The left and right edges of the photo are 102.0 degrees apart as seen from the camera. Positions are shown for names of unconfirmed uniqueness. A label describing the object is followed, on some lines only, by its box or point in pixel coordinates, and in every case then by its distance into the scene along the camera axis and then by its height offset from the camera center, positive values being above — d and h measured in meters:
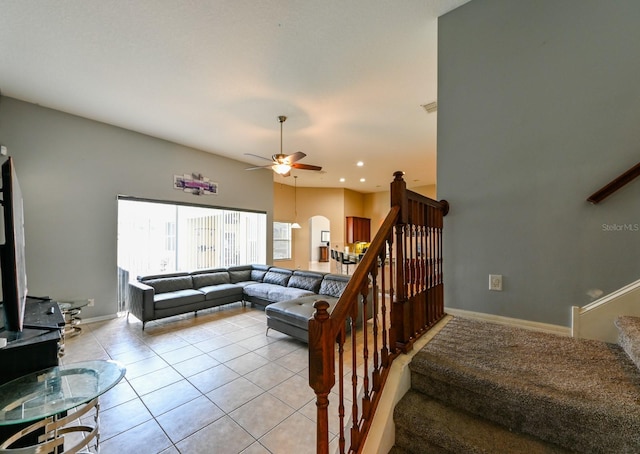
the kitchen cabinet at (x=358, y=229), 9.87 +0.13
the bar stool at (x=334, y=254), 7.50 -0.65
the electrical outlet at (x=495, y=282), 1.88 -0.37
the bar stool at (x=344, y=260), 7.25 -0.79
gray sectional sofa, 3.49 -1.03
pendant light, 9.38 +1.08
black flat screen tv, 1.29 -0.13
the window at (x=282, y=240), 9.03 -0.27
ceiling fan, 4.00 +1.10
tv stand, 1.33 -0.62
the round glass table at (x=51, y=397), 1.18 -0.83
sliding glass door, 4.98 -0.10
